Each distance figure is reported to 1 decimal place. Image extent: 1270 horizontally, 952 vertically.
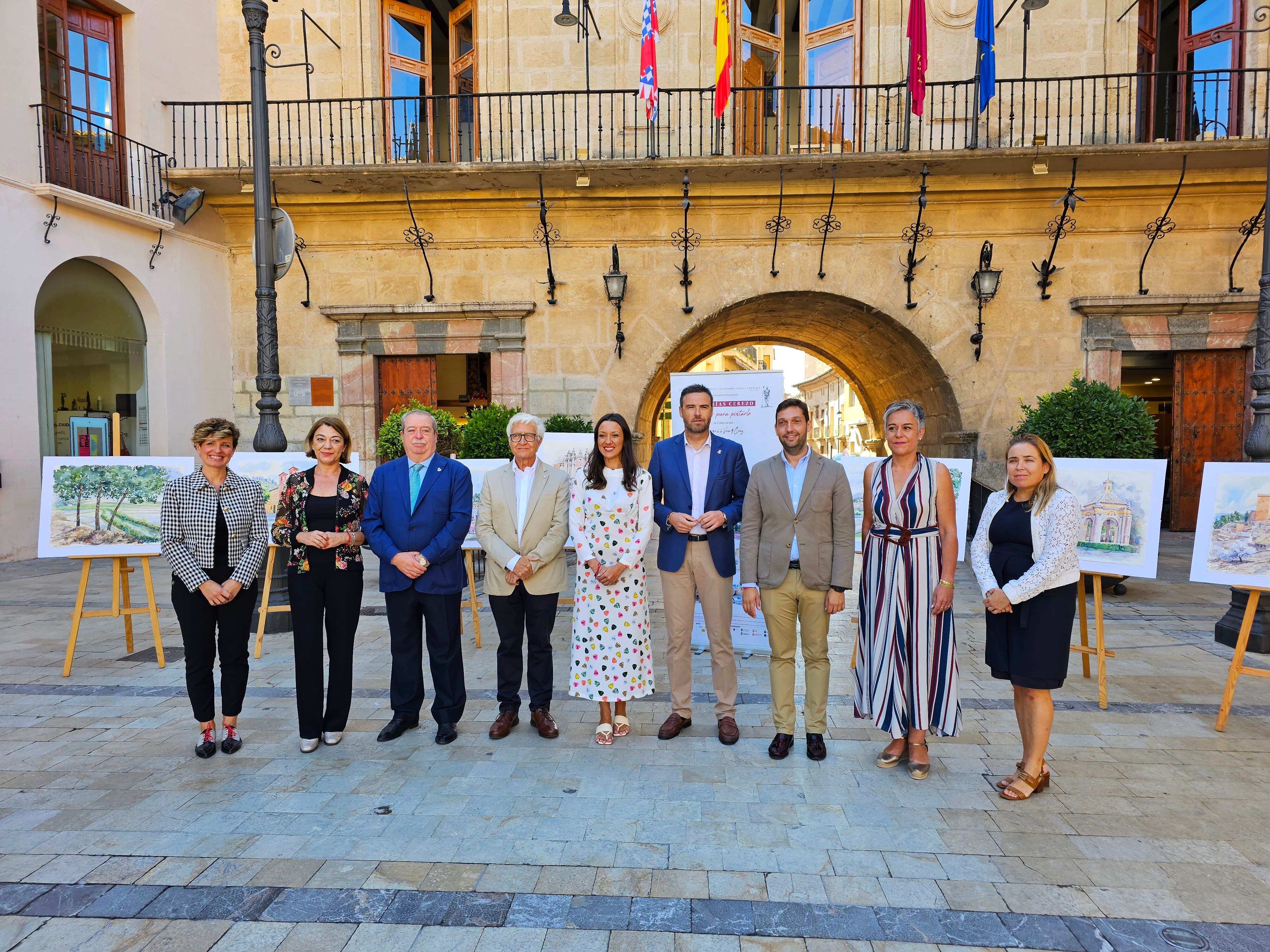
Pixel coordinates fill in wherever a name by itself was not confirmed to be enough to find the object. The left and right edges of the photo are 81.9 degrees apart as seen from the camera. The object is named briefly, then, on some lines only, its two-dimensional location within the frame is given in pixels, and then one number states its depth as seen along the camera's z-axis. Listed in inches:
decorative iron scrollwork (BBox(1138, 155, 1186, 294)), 433.1
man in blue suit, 161.2
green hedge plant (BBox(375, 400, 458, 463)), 342.0
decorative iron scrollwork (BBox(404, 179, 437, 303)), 461.7
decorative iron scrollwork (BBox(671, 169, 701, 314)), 456.8
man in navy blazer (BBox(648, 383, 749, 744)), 163.8
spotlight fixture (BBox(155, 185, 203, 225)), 409.7
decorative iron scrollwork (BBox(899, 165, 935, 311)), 444.5
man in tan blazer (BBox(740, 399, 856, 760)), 150.4
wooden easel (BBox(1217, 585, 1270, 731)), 168.2
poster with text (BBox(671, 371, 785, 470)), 223.5
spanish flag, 392.5
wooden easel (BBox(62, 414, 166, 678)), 209.9
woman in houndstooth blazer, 154.0
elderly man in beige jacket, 163.3
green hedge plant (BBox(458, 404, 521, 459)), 347.3
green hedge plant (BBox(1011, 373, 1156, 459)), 323.0
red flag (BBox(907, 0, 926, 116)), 379.6
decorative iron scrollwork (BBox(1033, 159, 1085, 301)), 434.3
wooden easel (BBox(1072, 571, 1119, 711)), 179.2
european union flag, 379.6
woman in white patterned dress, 162.1
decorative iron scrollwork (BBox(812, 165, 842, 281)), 448.5
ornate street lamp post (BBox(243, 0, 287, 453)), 250.7
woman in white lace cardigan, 132.2
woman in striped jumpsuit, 143.9
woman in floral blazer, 157.5
